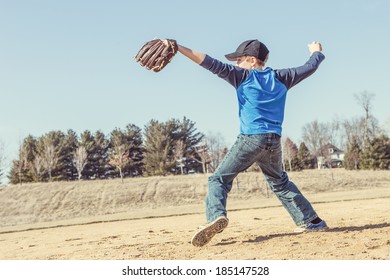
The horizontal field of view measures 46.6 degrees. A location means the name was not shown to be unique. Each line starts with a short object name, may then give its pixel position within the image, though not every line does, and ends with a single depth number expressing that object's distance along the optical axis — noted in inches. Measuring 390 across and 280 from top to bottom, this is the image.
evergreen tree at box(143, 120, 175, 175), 2397.9
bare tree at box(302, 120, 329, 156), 3176.7
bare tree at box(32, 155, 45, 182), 2126.0
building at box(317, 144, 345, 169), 2891.0
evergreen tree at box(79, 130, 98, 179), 2512.3
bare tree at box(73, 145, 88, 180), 2288.4
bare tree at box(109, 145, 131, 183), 2143.0
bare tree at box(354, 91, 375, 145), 2557.1
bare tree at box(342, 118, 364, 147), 3078.2
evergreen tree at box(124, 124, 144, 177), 2529.8
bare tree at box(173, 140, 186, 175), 2368.4
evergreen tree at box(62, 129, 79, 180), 2461.9
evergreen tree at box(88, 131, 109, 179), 2541.8
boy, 176.4
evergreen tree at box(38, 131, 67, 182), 2203.5
